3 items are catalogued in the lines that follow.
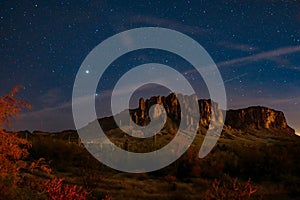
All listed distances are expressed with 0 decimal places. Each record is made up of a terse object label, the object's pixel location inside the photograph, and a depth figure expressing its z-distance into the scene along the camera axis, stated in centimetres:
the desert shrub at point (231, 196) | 980
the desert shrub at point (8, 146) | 1004
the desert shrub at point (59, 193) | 845
